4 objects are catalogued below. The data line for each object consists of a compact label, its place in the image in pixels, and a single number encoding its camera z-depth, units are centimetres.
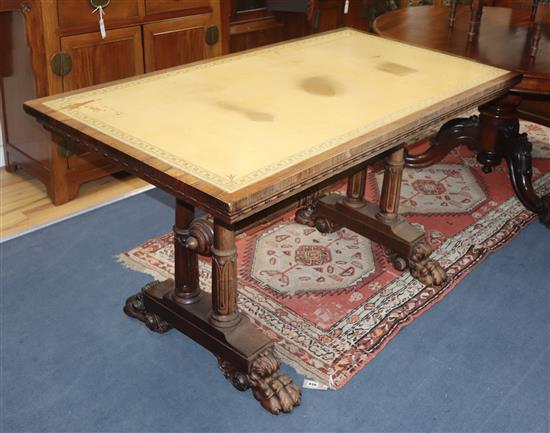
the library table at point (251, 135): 167
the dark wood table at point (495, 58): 273
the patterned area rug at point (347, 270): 231
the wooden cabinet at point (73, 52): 296
